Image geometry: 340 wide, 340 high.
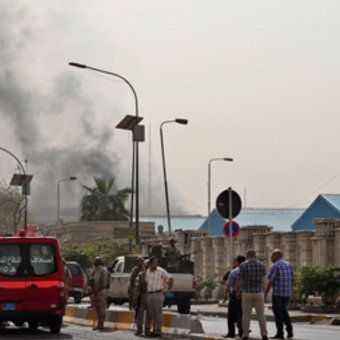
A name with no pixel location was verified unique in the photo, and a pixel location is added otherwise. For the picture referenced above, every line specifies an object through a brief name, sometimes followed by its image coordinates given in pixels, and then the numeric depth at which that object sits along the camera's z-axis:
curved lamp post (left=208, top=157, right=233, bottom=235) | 70.12
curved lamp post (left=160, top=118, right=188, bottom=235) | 55.69
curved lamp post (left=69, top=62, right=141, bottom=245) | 47.22
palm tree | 120.94
